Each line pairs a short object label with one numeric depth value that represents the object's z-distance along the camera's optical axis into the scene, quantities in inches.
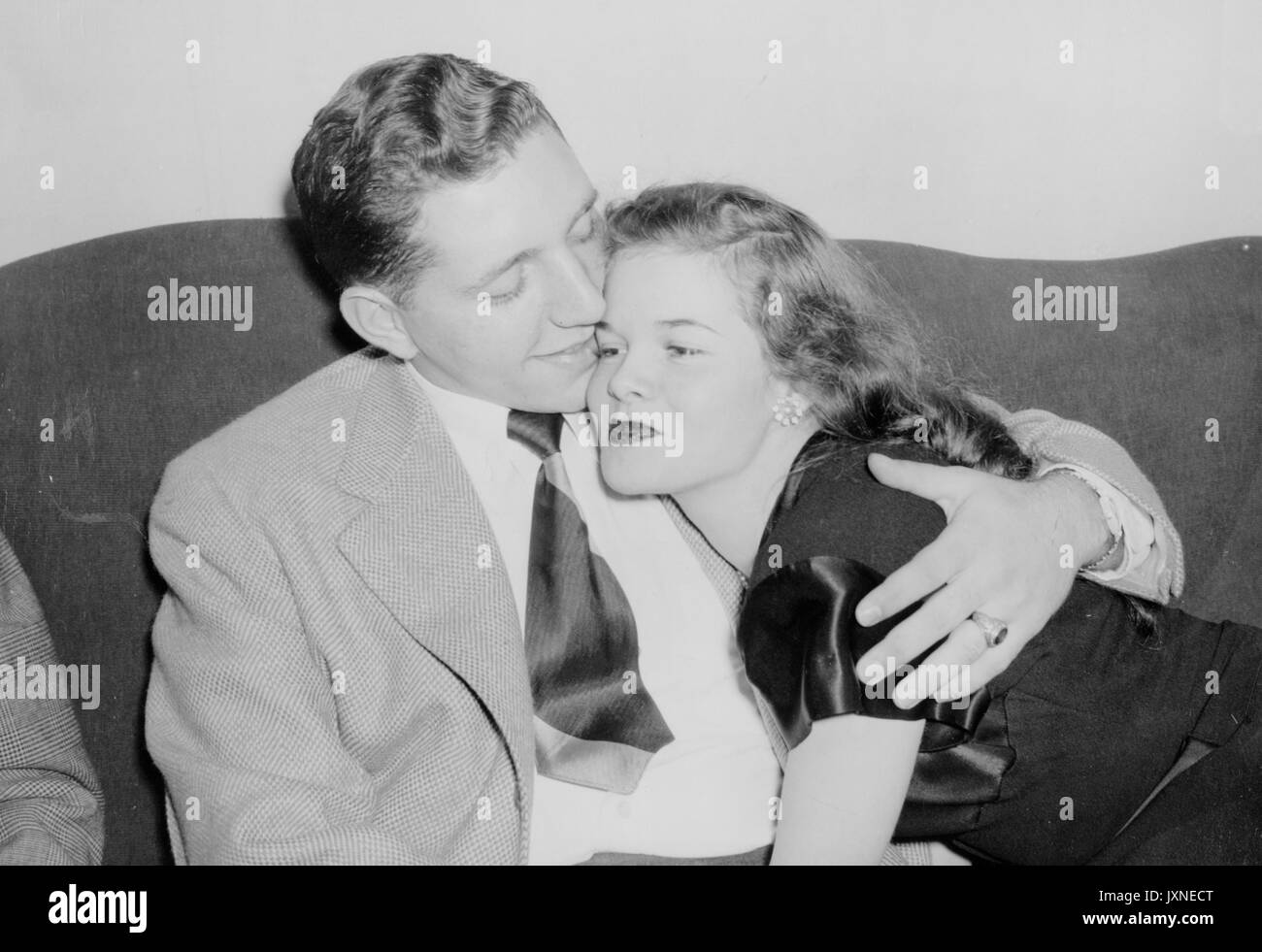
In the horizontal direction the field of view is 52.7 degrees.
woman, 51.6
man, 49.1
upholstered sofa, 57.9
